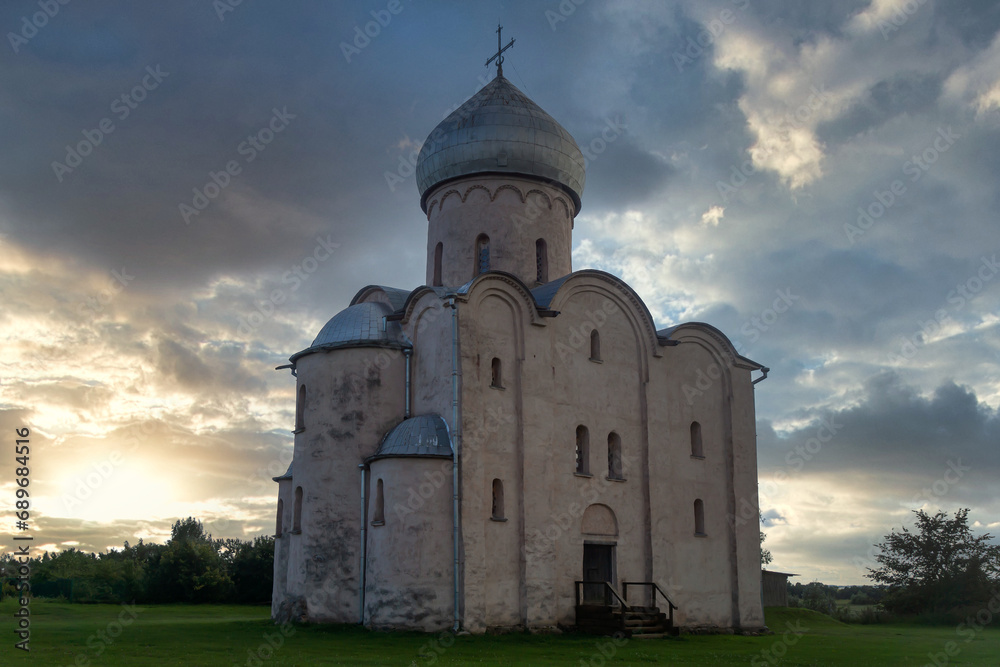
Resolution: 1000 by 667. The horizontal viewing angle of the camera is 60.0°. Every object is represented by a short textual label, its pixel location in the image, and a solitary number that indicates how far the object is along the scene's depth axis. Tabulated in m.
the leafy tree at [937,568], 31.16
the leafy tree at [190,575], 31.23
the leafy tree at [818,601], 37.95
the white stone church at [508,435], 18.25
